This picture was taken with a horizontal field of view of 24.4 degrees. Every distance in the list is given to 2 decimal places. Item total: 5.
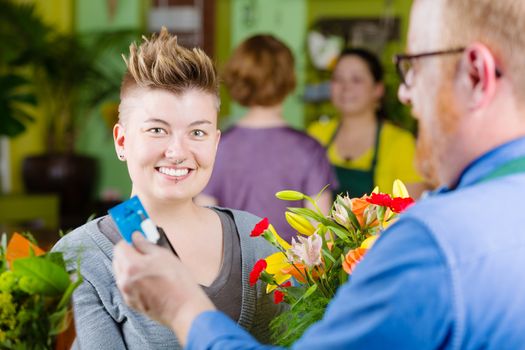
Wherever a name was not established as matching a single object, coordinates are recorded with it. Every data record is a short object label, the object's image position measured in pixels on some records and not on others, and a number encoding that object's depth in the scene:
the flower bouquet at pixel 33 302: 1.48
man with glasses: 1.22
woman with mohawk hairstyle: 1.64
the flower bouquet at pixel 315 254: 1.62
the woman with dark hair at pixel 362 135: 3.59
